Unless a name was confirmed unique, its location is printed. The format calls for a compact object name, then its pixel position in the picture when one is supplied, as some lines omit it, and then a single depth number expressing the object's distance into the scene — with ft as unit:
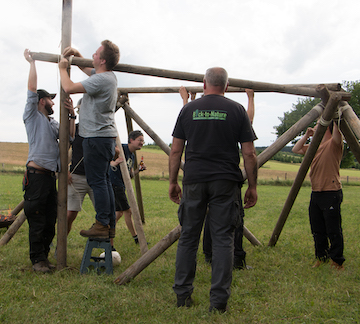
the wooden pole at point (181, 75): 13.30
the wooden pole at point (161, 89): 16.25
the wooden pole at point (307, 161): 12.55
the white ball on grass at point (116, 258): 14.94
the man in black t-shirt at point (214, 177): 9.93
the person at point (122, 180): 19.08
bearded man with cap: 13.33
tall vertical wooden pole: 13.69
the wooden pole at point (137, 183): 21.67
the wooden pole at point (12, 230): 17.98
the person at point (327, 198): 14.74
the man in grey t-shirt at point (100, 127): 12.41
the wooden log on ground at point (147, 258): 12.26
